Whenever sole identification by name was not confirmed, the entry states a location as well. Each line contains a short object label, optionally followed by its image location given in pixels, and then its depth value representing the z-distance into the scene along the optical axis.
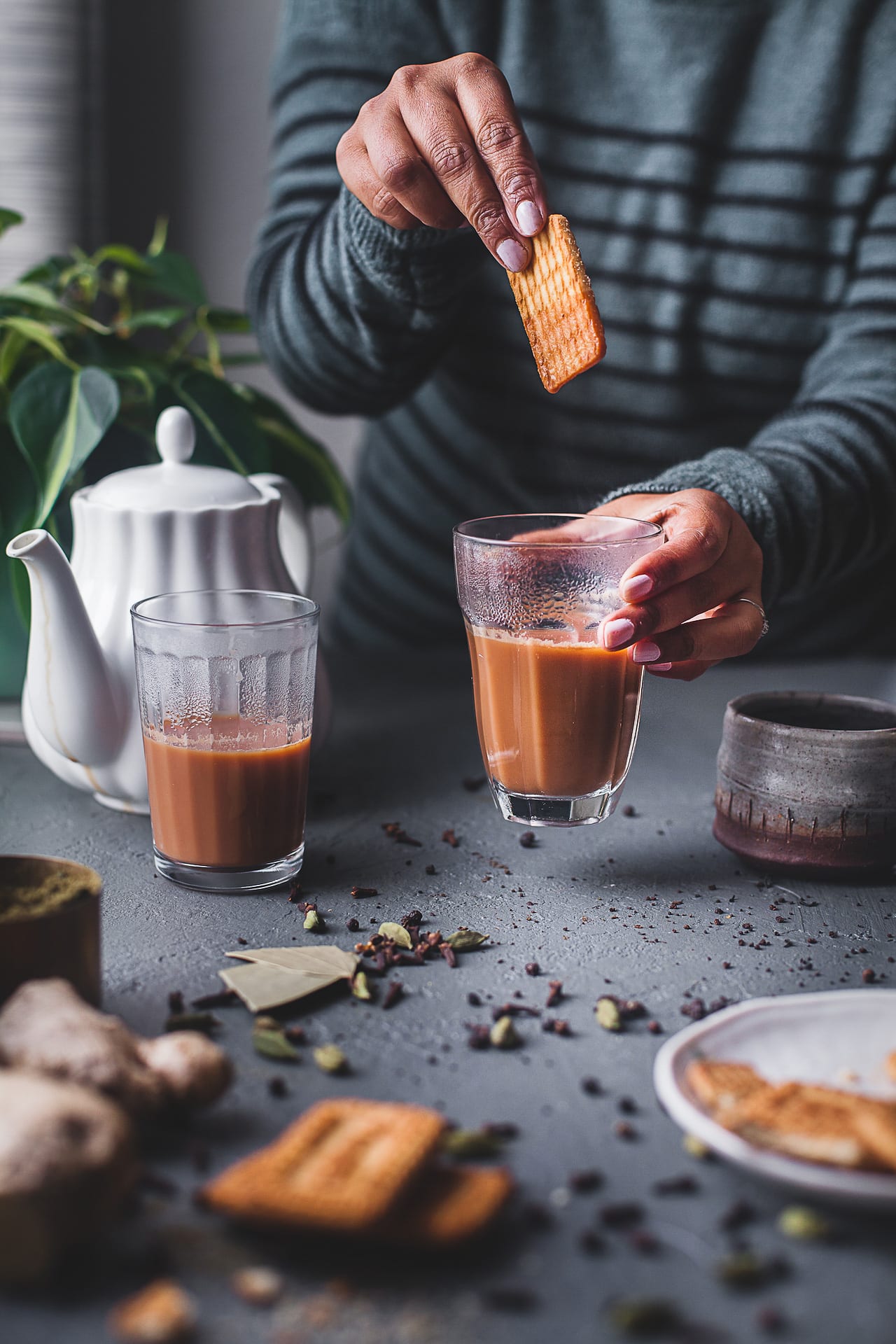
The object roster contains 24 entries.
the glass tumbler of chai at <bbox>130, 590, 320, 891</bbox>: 1.04
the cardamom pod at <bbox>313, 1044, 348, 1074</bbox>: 0.78
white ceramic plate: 0.72
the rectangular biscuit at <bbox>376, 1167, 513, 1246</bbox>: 0.60
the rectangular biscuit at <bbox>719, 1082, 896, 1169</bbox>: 0.64
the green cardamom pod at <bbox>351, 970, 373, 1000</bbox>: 0.89
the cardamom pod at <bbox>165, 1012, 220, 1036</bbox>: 0.83
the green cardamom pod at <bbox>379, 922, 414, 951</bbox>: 0.98
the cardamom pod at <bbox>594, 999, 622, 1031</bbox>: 0.85
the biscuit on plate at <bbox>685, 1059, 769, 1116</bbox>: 0.69
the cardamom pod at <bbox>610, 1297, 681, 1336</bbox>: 0.56
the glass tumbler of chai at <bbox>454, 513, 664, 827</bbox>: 1.08
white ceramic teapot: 1.13
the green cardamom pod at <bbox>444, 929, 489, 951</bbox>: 0.98
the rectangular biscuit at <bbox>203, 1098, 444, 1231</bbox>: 0.58
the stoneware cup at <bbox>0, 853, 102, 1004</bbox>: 0.77
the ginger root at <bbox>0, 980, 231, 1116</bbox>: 0.67
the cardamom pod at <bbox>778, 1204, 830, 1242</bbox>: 0.63
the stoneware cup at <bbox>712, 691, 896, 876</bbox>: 1.06
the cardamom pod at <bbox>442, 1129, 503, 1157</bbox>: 0.69
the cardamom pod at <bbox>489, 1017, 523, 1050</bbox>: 0.82
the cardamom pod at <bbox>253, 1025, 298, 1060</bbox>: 0.80
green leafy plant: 1.37
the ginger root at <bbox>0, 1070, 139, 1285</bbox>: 0.55
